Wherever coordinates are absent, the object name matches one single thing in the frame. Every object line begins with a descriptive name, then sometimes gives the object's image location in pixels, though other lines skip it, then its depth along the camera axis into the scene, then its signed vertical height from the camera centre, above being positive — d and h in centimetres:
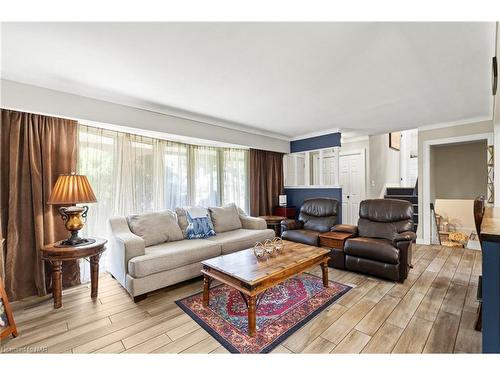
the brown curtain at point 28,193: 230 -4
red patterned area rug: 174 -116
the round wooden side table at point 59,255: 214 -64
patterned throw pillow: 323 -58
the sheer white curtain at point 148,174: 302 +24
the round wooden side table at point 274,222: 452 -69
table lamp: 227 -9
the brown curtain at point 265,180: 487 +18
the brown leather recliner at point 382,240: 267 -69
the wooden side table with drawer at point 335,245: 310 -81
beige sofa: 236 -72
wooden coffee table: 181 -73
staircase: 552 -18
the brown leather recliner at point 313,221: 362 -57
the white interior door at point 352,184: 551 +9
